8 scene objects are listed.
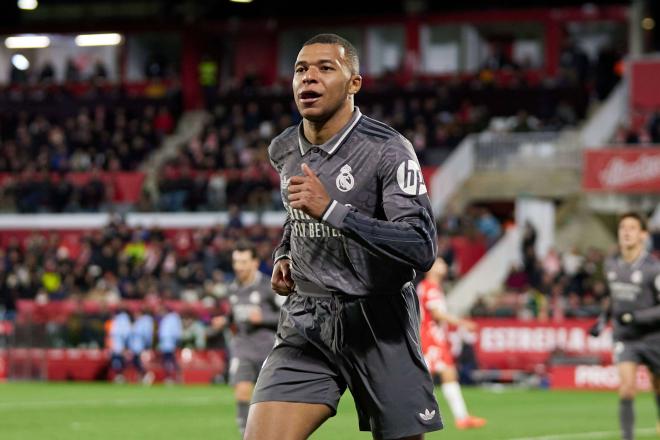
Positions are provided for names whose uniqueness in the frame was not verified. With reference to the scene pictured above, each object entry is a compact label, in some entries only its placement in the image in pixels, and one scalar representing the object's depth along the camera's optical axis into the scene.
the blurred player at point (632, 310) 12.51
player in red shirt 15.51
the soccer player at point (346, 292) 5.82
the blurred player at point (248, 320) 13.33
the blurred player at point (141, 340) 27.52
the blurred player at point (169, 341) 27.09
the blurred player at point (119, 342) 27.59
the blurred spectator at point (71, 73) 48.12
